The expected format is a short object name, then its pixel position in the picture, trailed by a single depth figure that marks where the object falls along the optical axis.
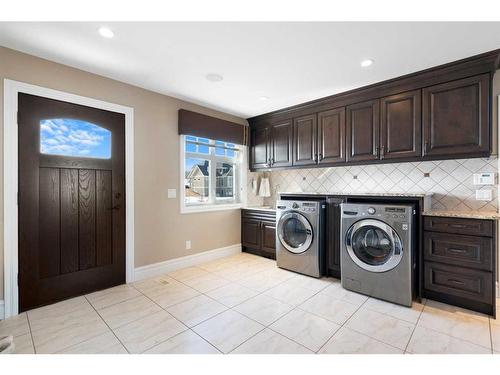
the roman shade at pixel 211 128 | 3.33
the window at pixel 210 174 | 3.53
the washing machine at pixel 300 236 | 3.01
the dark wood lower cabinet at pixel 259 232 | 3.73
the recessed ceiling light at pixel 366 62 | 2.28
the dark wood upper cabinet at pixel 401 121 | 2.27
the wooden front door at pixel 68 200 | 2.21
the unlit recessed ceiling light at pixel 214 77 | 2.60
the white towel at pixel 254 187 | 4.40
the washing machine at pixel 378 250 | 2.32
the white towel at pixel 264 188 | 4.32
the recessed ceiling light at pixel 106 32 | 1.81
